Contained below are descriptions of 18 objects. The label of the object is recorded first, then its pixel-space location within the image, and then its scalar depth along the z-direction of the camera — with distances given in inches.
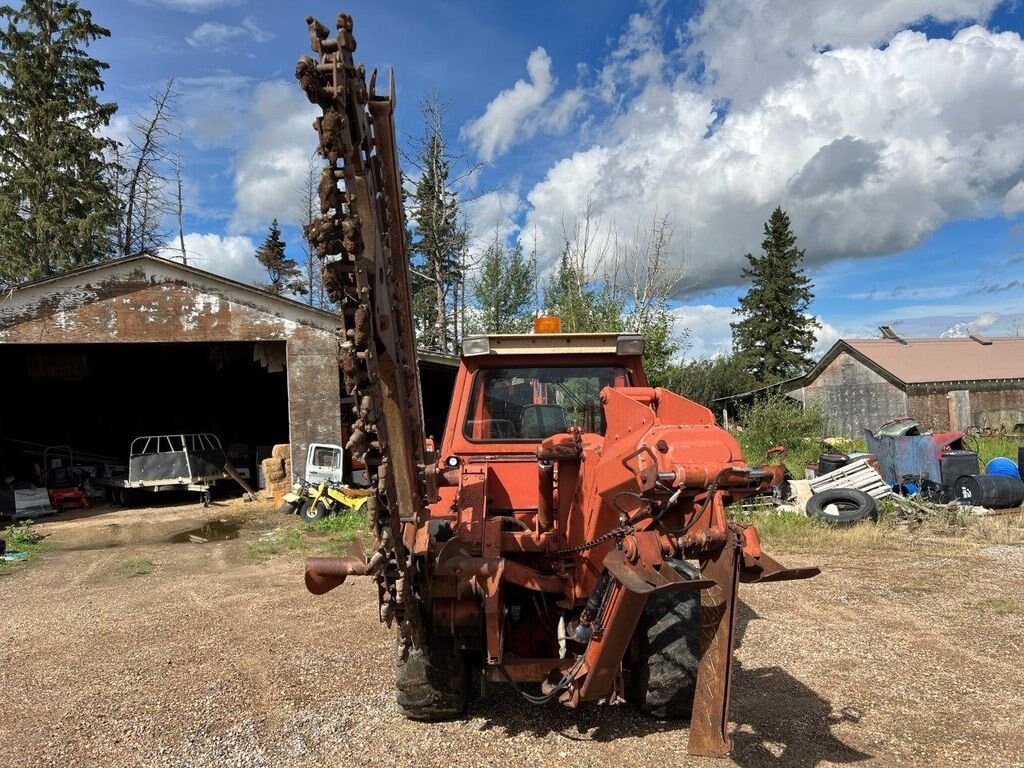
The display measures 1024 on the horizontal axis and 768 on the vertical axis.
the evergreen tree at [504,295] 1269.7
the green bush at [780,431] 756.0
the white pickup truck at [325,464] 558.6
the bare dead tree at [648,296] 898.1
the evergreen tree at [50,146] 896.3
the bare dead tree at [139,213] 1025.5
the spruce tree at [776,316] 1576.0
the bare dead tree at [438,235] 1007.0
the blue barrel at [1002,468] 505.0
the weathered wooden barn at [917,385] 1053.2
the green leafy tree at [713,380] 1149.4
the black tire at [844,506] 424.5
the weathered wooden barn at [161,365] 526.6
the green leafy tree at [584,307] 830.5
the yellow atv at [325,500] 505.4
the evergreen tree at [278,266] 1593.3
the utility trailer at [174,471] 607.2
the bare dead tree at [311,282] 1397.6
